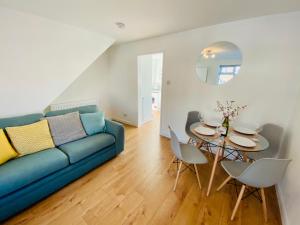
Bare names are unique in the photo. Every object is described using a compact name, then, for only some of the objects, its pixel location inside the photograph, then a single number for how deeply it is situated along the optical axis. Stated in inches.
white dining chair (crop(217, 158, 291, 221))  48.5
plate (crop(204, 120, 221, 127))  83.7
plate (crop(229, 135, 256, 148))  62.3
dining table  61.5
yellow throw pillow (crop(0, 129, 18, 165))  60.2
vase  72.7
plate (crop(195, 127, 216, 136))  72.2
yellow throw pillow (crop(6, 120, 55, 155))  66.6
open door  144.9
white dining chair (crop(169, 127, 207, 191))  67.7
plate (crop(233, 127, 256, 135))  74.1
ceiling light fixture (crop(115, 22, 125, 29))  91.1
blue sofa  55.2
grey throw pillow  80.2
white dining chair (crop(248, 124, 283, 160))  78.0
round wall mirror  90.0
